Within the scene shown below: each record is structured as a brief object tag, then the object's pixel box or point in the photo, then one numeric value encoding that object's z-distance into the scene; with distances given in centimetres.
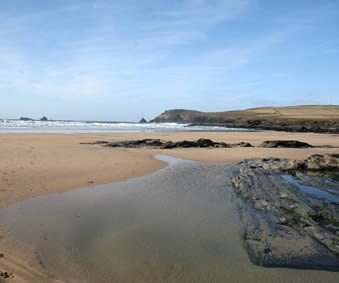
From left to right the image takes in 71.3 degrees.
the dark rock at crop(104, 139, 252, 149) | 1502
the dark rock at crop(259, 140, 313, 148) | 1566
